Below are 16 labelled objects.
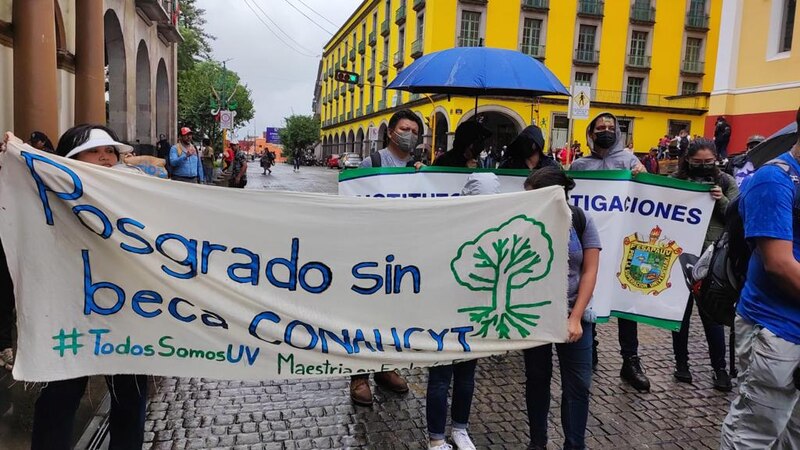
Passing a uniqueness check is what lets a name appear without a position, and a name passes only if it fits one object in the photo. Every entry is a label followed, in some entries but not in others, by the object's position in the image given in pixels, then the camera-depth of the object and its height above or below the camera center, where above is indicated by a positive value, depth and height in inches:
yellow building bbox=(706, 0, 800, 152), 691.9 +140.5
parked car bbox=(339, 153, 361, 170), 1559.5 -7.7
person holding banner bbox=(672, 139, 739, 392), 173.0 -8.2
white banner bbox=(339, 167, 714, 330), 163.5 -14.7
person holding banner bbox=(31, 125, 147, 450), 101.5 -45.2
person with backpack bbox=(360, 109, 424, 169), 164.1 +5.2
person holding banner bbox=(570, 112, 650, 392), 173.3 +2.5
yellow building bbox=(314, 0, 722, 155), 1461.6 +324.4
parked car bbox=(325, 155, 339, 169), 2158.0 -24.5
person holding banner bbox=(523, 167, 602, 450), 122.5 -32.4
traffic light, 925.8 +130.0
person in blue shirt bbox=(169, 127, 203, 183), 428.8 -8.6
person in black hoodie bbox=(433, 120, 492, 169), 171.2 +4.9
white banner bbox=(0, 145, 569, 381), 101.2 -24.3
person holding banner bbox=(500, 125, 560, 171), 183.8 +4.8
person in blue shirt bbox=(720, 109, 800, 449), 93.3 -23.3
